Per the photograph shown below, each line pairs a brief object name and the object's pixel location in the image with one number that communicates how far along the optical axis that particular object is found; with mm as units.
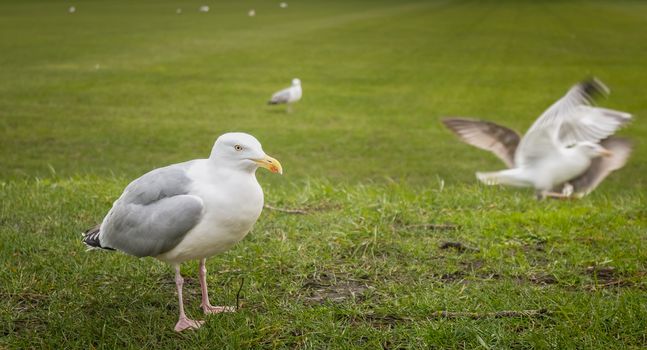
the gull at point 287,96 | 13836
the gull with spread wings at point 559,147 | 6422
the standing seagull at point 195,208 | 3471
